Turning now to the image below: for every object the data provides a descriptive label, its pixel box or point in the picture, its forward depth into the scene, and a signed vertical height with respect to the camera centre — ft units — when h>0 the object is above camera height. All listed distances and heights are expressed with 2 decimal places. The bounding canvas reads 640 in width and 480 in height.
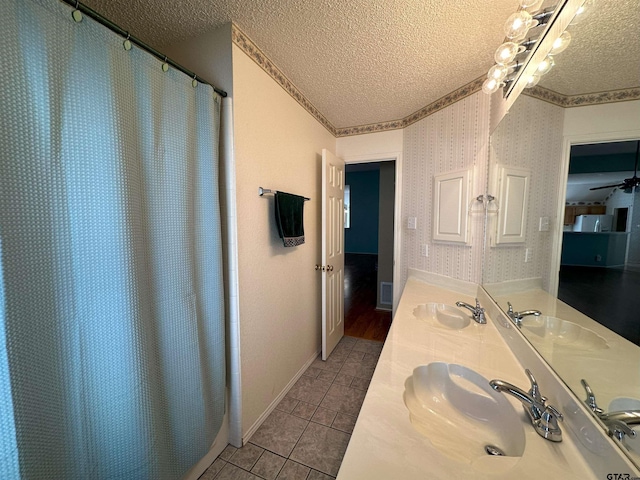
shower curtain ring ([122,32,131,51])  2.66 +2.08
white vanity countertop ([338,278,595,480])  1.65 -1.81
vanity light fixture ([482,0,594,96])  2.71 +2.57
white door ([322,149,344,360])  6.72 -0.96
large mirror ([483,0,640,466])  1.75 +0.05
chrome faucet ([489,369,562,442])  1.90 -1.66
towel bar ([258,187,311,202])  4.54 +0.62
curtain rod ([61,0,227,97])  2.28 +2.19
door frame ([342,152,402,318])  7.57 +0.22
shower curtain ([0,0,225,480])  1.94 -0.34
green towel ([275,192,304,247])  4.94 +0.09
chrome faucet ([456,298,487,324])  4.11 -1.67
